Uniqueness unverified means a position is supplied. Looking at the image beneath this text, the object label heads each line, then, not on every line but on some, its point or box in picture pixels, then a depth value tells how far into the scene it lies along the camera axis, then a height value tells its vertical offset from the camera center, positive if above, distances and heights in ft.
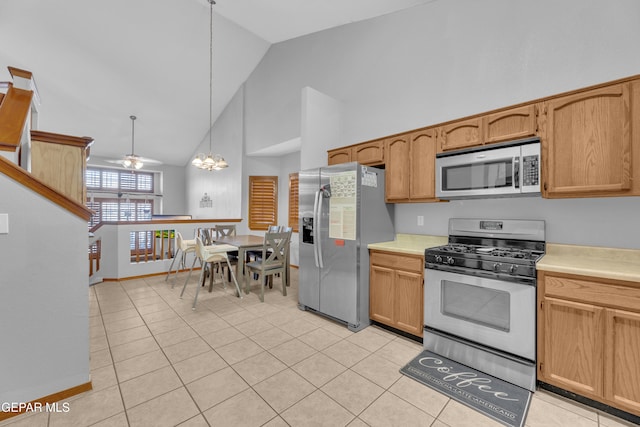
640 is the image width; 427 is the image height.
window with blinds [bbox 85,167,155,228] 27.63 +2.10
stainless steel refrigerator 9.35 -0.66
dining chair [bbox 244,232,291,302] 12.30 -2.11
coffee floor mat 5.65 -3.97
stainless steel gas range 6.32 -2.12
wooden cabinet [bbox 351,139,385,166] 10.28 +2.44
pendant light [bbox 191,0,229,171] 16.07 +3.18
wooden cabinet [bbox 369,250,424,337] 8.34 -2.42
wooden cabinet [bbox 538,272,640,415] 5.20 -2.45
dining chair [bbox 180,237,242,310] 11.39 -1.63
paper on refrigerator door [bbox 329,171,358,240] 9.33 +0.33
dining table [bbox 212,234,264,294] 12.75 -1.50
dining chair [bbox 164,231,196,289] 13.43 -1.61
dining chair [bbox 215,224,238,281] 16.92 -1.04
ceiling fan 20.57 +4.11
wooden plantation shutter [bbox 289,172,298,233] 19.38 +1.00
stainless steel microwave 7.06 +1.29
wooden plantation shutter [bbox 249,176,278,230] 21.12 +0.97
